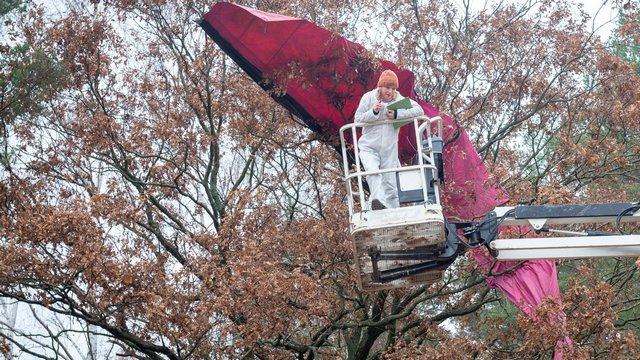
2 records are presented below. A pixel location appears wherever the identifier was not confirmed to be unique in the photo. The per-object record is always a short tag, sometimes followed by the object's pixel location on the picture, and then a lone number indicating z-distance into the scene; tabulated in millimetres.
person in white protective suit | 18687
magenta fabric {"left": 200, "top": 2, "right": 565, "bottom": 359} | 23937
